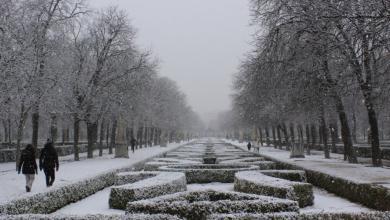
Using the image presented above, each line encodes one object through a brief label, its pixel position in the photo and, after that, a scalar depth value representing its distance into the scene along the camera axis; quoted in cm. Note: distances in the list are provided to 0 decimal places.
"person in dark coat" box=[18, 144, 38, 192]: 1421
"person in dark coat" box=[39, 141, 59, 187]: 1511
